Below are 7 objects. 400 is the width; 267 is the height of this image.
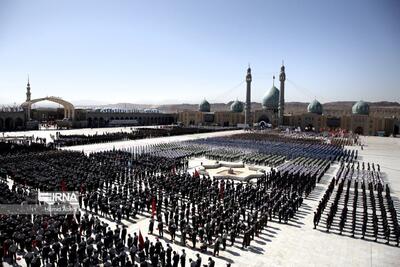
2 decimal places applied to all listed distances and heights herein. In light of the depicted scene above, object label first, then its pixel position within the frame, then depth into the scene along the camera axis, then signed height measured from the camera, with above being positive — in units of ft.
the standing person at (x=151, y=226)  47.43 -15.88
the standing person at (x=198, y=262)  35.65 -15.89
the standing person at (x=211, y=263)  34.73 -15.53
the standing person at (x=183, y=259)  37.11 -16.23
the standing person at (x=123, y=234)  43.34 -15.64
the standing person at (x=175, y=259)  37.32 -16.30
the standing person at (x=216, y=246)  40.90 -16.11
